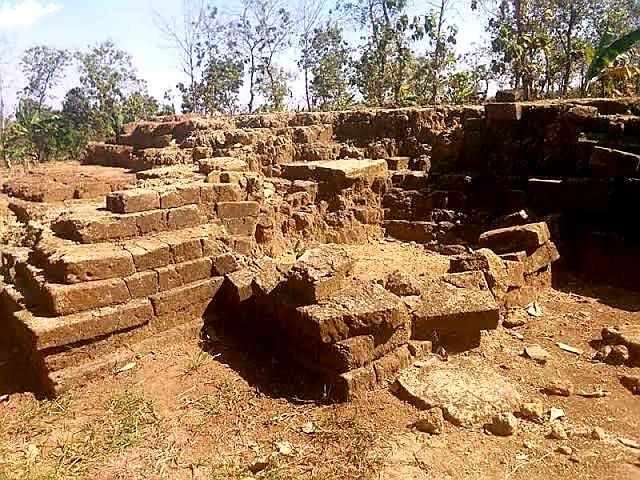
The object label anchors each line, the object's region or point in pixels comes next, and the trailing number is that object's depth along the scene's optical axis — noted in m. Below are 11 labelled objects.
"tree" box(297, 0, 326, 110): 25.77
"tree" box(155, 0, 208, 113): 28.56
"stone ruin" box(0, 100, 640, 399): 4.39
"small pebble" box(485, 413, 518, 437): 3.56
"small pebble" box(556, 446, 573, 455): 3.40
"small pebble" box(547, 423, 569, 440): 3.54
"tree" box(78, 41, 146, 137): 28.82
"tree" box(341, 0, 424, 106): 19.56
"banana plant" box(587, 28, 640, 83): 12.11
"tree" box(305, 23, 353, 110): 24.52
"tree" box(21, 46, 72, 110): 33.66
